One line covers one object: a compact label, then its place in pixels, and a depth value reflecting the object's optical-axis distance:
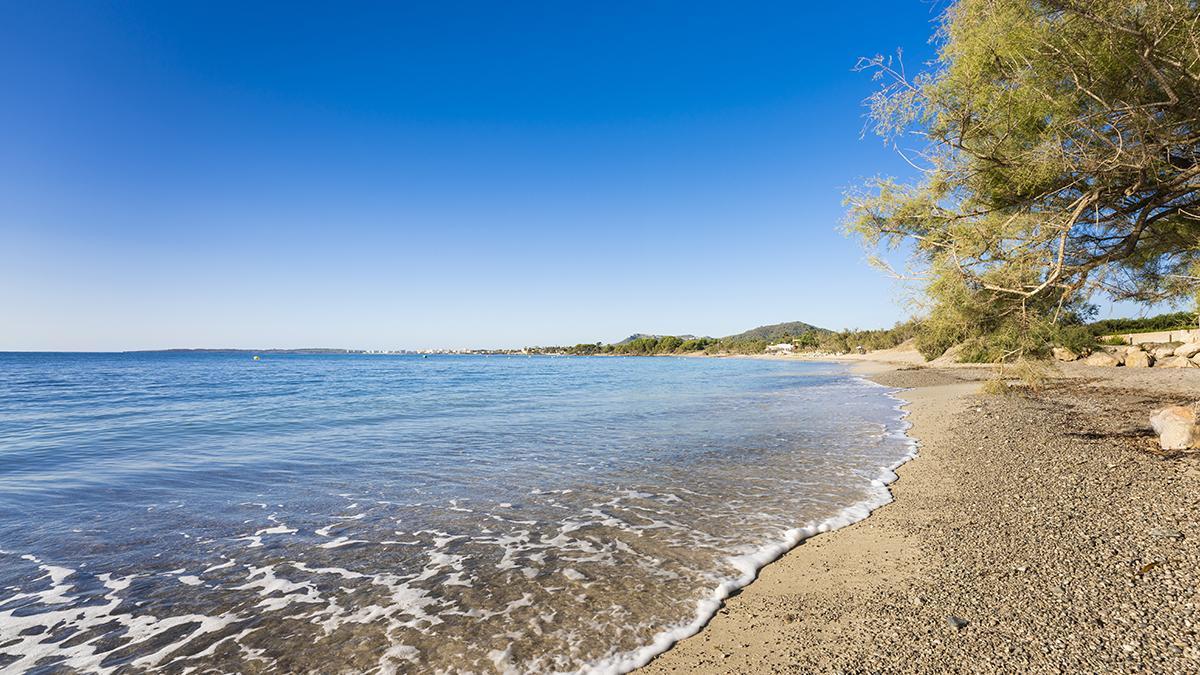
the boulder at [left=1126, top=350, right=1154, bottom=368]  29.83
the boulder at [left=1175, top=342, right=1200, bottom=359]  28.06
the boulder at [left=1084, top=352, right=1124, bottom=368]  32.66
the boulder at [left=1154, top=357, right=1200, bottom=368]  27.30
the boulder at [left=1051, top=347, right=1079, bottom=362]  37.56
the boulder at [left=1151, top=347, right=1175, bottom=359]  30.30
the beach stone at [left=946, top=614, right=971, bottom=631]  3.92
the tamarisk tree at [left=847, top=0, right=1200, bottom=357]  6.88
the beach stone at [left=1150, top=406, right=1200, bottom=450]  9.28
